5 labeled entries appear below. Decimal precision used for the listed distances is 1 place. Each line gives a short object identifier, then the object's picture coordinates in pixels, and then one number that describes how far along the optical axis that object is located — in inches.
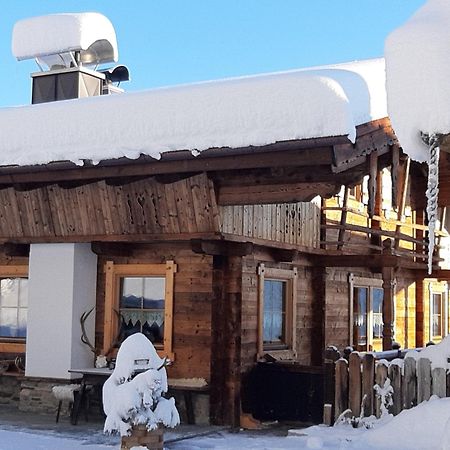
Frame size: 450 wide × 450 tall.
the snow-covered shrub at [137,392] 312.2
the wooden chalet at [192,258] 418.6
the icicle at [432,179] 266.8
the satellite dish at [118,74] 725.9
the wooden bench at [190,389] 452.3
